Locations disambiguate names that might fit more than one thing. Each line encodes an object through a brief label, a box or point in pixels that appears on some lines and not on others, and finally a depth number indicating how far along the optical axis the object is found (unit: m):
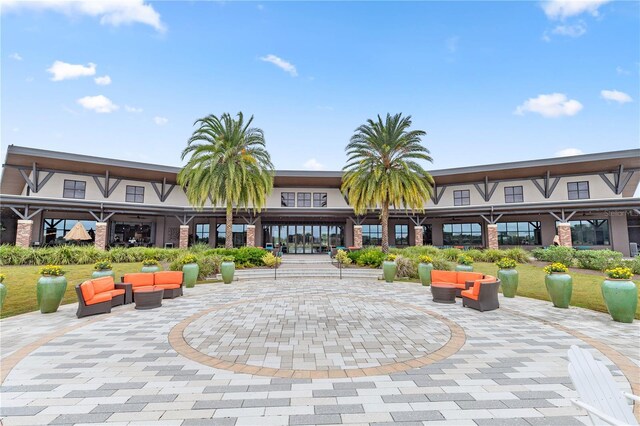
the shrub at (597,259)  16.06
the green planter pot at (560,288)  9.21
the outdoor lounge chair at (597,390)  2.56
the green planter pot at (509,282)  11.02
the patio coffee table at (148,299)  8.99
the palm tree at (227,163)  19.62
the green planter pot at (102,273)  10.57
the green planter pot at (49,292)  8.49
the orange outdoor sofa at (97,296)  8.07
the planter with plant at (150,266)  12.08
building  24.00
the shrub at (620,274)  7.65
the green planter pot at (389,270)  14.88
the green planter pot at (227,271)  14.23
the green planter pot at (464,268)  12.34
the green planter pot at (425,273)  13.73
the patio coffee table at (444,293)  9.86
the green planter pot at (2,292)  7.89
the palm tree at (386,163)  20.88
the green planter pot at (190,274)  13.02
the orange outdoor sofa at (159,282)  10.31
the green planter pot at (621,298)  7.51
